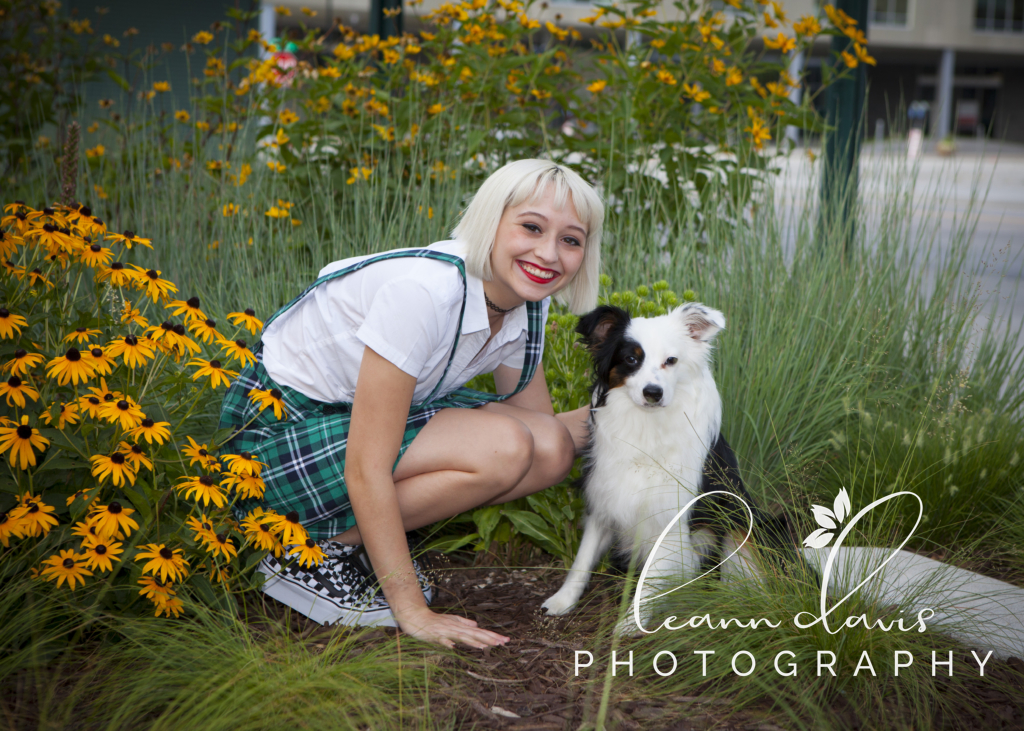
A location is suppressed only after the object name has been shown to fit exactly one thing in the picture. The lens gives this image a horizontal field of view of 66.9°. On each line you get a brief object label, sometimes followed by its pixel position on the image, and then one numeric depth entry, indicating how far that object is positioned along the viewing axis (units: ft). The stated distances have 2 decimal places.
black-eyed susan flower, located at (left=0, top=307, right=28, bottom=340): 5.94
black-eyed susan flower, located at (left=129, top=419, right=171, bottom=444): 5.84
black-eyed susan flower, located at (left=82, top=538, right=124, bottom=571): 5.62
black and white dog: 7.50
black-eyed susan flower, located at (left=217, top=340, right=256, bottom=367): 6.97
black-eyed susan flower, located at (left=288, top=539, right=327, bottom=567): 6.41
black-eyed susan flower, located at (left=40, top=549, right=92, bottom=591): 5.58
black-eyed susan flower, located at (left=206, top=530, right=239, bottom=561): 6.13
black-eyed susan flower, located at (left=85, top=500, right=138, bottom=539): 5.60
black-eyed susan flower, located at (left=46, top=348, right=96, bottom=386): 5.75
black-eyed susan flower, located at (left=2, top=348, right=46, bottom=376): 5.91
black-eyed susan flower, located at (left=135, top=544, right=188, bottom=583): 5.78
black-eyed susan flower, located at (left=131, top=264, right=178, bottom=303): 6.58
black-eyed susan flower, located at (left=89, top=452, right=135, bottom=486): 5.62
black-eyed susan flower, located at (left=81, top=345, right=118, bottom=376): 5.88
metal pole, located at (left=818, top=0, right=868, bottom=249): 12.75
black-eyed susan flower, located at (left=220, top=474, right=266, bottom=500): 6.30
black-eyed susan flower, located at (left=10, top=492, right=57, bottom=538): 5.53
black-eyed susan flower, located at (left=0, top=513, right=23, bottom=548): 5.43
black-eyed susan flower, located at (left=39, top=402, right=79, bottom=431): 5.90
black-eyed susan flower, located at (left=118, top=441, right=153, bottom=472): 5.81
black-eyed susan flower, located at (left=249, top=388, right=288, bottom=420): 6.72
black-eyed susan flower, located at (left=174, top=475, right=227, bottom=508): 5.96
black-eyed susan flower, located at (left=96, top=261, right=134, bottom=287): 6.49
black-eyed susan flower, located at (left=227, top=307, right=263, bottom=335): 7.14
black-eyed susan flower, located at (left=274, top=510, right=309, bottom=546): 6.28
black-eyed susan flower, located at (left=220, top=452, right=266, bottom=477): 6.25
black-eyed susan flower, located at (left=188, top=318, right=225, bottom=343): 6.56
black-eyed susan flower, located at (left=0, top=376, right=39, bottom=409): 5.59
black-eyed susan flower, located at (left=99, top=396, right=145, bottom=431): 5.73
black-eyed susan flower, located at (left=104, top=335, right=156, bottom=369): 6.03
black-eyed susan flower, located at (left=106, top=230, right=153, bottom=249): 6.59
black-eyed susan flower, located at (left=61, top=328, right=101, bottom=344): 6.39
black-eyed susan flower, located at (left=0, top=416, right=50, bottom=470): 5.49
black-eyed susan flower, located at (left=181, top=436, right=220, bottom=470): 6.31
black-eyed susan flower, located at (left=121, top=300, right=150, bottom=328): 6.68
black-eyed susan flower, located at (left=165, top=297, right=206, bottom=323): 6.46
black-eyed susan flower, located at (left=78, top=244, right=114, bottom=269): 6.48
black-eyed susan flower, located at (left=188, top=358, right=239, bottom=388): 6.20
